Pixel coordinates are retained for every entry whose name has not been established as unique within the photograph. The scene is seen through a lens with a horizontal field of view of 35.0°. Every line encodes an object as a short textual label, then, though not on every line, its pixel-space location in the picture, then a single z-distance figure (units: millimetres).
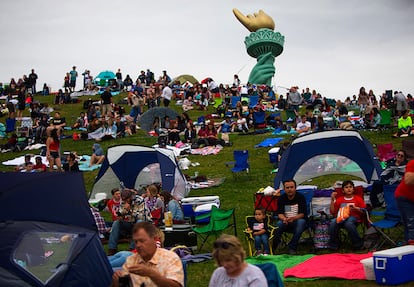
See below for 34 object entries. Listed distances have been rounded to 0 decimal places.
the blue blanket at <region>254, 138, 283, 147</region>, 22250
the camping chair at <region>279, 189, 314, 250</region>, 10352
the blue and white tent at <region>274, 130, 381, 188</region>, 13586
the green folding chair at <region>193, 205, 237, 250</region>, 10570
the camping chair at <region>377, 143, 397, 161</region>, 16859
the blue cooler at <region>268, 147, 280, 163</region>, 19156
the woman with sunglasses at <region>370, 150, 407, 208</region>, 11609
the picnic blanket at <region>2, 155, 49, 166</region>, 22030
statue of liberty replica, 46156
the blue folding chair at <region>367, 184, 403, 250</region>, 9575
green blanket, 9305
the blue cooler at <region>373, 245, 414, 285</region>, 7867
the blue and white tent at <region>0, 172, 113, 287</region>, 6918
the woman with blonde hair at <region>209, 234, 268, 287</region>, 5438
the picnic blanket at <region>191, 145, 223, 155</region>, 21922
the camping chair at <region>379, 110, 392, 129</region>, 22859
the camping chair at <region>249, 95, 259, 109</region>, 32584
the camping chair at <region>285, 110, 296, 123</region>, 28322
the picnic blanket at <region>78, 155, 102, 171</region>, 20750
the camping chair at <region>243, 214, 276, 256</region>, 10180
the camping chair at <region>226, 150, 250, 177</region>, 17375
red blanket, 8484
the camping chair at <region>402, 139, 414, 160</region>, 14219
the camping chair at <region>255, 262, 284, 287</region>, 6230
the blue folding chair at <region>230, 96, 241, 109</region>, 32094
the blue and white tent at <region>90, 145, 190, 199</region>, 16125
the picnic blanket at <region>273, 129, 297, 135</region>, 24225
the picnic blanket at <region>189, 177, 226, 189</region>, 16998
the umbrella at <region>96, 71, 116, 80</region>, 44188
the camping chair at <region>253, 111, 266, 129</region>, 26531
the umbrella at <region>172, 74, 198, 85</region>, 47719
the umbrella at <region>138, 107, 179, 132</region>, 26844
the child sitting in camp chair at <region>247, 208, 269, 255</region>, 10062
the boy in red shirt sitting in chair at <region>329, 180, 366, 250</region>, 9875
